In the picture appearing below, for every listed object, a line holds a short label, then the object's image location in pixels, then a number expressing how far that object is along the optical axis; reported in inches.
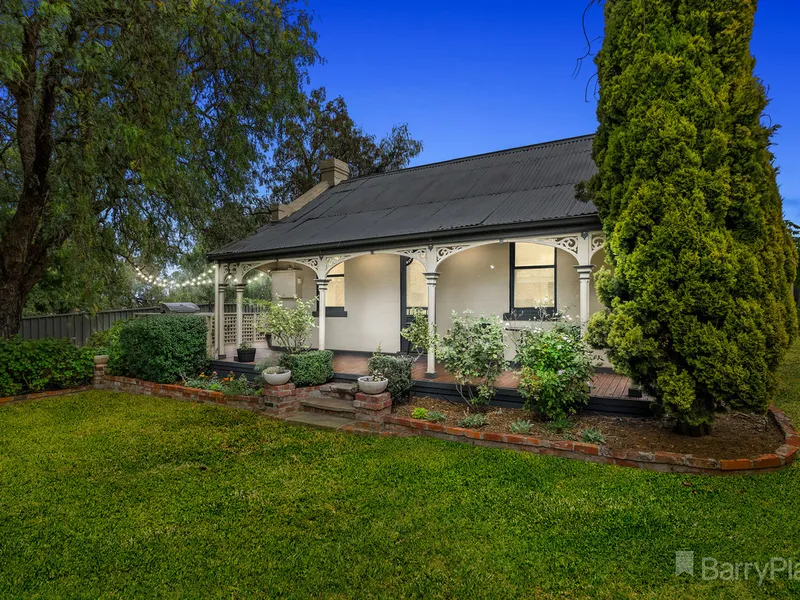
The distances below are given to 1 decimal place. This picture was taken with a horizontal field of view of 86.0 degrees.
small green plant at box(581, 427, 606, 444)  181.6
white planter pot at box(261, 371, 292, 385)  250.5
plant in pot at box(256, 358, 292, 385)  251.1
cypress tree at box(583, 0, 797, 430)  172.6
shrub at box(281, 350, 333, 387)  279.4
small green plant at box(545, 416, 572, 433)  197.9
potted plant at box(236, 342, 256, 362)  357.1
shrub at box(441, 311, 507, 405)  224.5
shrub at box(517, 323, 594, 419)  203.3
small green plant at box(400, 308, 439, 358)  261.4
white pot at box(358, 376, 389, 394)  223.0
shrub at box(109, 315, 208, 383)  311.4
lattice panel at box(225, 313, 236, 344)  398.3
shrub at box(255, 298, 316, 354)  309.1
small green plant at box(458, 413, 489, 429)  208.7
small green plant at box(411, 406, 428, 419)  220.7
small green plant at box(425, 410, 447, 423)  215.9
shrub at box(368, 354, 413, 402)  244.4
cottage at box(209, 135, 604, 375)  281.4
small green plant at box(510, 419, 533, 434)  197.6
